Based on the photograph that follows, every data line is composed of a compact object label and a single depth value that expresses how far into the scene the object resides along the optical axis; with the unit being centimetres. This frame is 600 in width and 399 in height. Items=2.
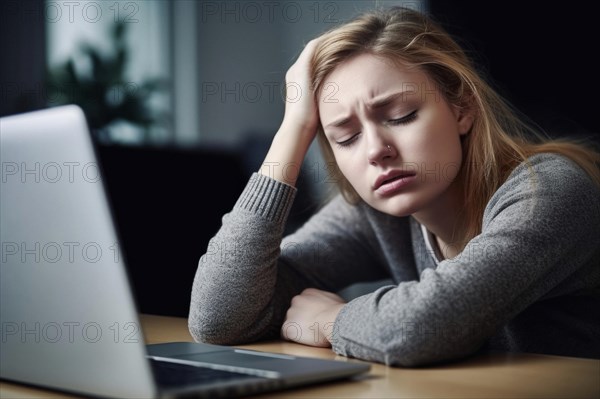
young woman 174
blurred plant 231
